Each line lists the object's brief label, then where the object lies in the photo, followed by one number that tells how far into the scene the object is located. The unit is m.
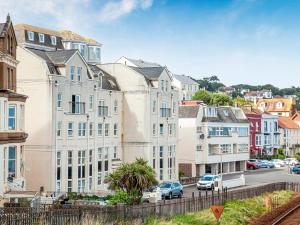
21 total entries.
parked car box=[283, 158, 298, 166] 103.54
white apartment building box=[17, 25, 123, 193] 55.88
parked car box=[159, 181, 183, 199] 56.00
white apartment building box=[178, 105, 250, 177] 82.25
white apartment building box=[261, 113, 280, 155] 111.50
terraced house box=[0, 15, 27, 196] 43.22
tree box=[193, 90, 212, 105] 132.11
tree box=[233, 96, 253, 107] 147.07
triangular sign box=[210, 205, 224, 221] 28.55
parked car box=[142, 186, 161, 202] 51.26
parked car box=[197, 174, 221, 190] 65.19
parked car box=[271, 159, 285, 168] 103.01
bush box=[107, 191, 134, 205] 44.76
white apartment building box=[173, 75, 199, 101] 159.62
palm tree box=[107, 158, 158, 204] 47.38
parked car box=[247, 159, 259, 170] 98.69
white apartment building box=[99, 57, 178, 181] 68.19
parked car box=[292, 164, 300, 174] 88.38
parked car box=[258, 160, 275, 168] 100.95
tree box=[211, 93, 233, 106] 128.12
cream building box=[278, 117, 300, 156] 125.12
